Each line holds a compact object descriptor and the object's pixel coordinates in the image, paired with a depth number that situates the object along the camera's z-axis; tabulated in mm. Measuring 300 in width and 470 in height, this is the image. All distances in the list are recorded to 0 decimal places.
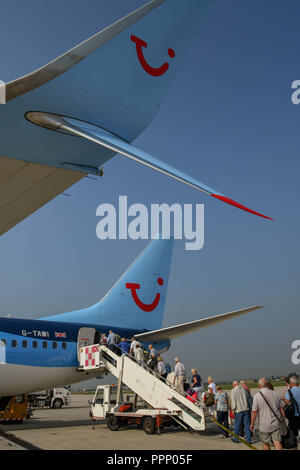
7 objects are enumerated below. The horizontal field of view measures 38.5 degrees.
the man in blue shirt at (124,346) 16844
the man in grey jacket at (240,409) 11242
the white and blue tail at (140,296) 21344
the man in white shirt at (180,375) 15148
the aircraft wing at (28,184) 4570
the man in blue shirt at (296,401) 8531
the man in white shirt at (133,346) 16153
